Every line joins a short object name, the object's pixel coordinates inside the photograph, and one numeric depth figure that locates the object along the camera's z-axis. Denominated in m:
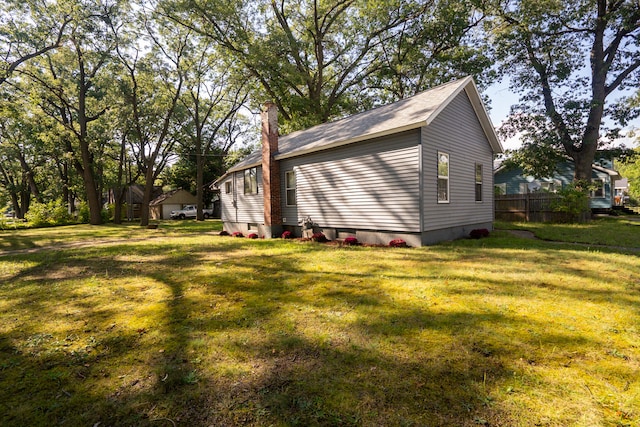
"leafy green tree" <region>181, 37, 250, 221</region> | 24.58
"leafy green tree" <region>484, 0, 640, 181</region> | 17.28
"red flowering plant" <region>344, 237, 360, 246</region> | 10.84
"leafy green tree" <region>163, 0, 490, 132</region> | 20.08
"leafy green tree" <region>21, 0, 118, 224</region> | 19.42
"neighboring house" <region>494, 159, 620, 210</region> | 25.52
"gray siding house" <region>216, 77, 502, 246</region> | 9.67
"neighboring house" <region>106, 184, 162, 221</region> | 36.03
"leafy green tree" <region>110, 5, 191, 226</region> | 20.97
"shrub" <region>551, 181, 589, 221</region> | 16.44
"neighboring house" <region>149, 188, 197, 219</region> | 41.38
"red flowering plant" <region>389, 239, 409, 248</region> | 9.74
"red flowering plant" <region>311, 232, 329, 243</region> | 11.94
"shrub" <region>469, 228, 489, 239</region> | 11.55
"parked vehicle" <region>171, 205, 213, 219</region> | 39.16
